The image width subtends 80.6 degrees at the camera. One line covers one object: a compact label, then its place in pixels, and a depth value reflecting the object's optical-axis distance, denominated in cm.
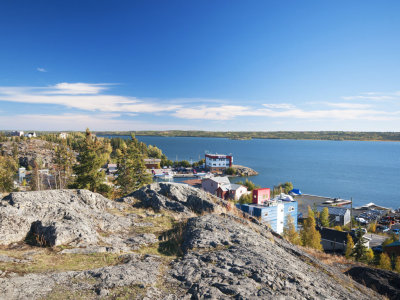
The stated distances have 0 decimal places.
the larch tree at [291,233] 2917
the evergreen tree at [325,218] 4644
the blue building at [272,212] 3525
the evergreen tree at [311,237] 2918
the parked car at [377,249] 3371
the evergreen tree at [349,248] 2902
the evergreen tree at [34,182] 3736
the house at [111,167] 10161
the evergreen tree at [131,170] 3384
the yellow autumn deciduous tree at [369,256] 2878
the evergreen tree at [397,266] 2391
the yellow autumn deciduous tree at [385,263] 2512
